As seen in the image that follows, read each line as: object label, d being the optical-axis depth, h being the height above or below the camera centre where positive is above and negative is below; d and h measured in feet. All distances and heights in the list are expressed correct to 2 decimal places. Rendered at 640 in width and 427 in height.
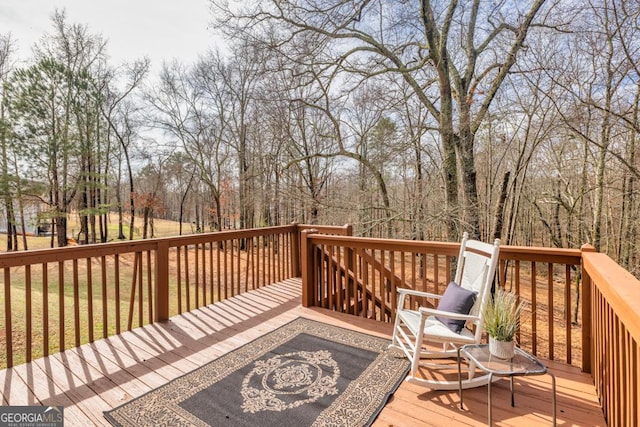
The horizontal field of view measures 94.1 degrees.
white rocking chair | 7.20 -2.62
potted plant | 6.34 -2.54
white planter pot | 6.32 -2.97
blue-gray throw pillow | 7.77 -2.48
